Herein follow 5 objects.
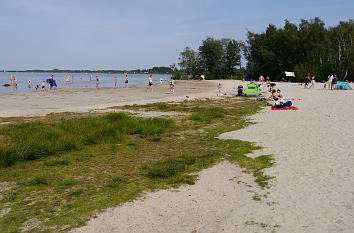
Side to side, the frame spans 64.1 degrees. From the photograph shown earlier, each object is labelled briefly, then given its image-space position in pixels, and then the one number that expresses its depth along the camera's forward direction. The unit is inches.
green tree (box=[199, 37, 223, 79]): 3767.2
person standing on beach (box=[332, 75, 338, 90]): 1283.2
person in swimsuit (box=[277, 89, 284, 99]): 670.5
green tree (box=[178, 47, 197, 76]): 3858.3
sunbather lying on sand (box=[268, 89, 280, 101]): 711.7
